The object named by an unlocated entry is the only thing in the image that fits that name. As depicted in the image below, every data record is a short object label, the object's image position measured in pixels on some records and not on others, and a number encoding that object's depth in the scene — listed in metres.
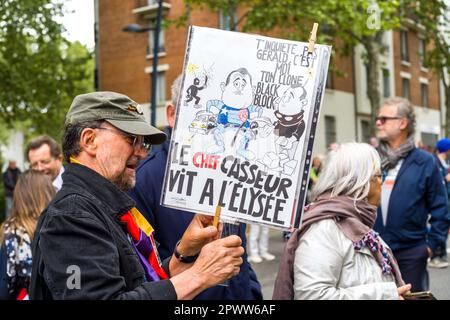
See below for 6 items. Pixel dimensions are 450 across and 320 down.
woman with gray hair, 2.74
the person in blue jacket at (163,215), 3.06
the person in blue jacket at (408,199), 4.35
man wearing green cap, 1.85
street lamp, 12.46
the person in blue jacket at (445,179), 5.46
